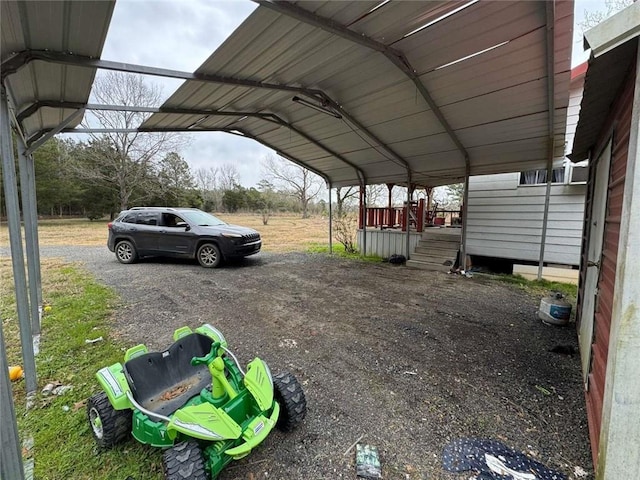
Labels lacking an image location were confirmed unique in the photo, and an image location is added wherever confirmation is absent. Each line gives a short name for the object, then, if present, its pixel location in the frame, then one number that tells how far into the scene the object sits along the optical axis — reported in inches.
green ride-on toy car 62.3
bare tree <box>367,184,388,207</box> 771.3
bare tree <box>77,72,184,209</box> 717.3
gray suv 294.7
